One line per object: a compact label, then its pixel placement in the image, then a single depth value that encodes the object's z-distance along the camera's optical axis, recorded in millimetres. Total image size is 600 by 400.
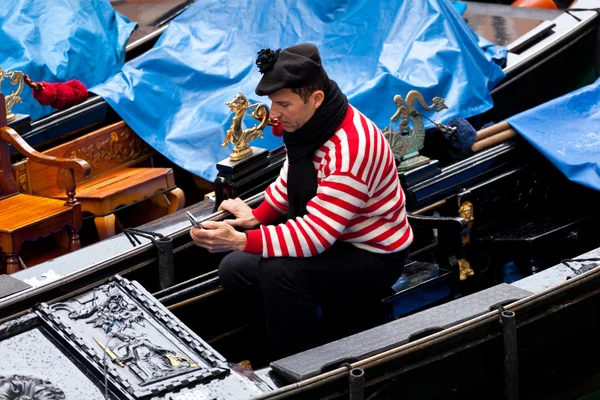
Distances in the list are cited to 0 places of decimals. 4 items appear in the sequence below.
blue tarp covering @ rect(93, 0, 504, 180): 7267
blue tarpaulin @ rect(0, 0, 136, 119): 7972
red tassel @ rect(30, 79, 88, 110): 7620
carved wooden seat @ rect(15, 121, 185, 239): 7349
